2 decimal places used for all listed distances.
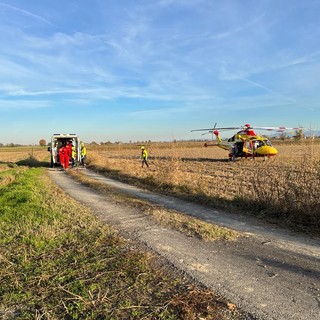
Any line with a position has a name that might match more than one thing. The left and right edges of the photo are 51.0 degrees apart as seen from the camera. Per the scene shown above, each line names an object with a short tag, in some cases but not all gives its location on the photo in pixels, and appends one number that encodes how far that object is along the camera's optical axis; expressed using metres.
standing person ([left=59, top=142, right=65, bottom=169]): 24.91
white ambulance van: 24.95
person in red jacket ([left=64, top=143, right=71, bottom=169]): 24.86
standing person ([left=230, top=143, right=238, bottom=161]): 30.19
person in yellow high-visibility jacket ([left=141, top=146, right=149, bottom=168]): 25.25
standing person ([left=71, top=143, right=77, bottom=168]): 25.14
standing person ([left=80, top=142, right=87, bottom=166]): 26.94
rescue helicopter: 28.00
